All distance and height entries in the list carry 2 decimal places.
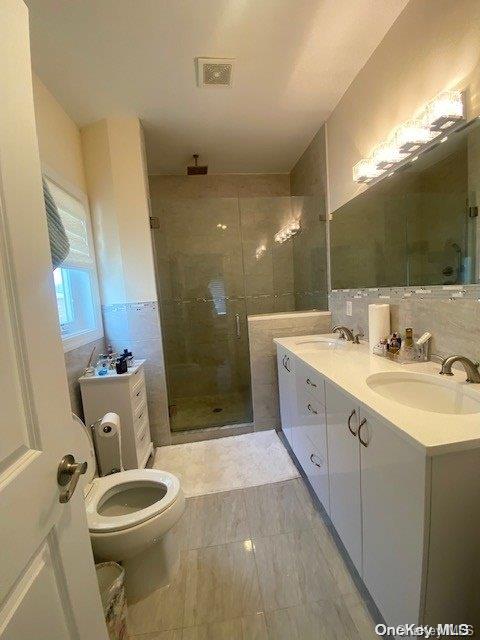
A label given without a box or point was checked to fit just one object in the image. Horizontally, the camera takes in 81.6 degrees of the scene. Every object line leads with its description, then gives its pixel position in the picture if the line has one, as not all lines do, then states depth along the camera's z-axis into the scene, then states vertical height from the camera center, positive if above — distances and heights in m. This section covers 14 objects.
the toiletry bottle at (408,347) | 1.41 -0.34
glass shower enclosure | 2.70 +0.03
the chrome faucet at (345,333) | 2.00 -0.36
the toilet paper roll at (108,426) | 1.54 -0.70
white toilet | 1.11 -0.96
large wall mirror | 1.14 +0.31
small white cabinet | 1.81 -0.68
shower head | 2.72 +1.22
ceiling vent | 1.58 +1.31
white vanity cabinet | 0.75 -0.71
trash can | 0.96 -1.08
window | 1.81 +0.15
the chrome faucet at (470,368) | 1.04 -0.34
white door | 0.50 -0.21
